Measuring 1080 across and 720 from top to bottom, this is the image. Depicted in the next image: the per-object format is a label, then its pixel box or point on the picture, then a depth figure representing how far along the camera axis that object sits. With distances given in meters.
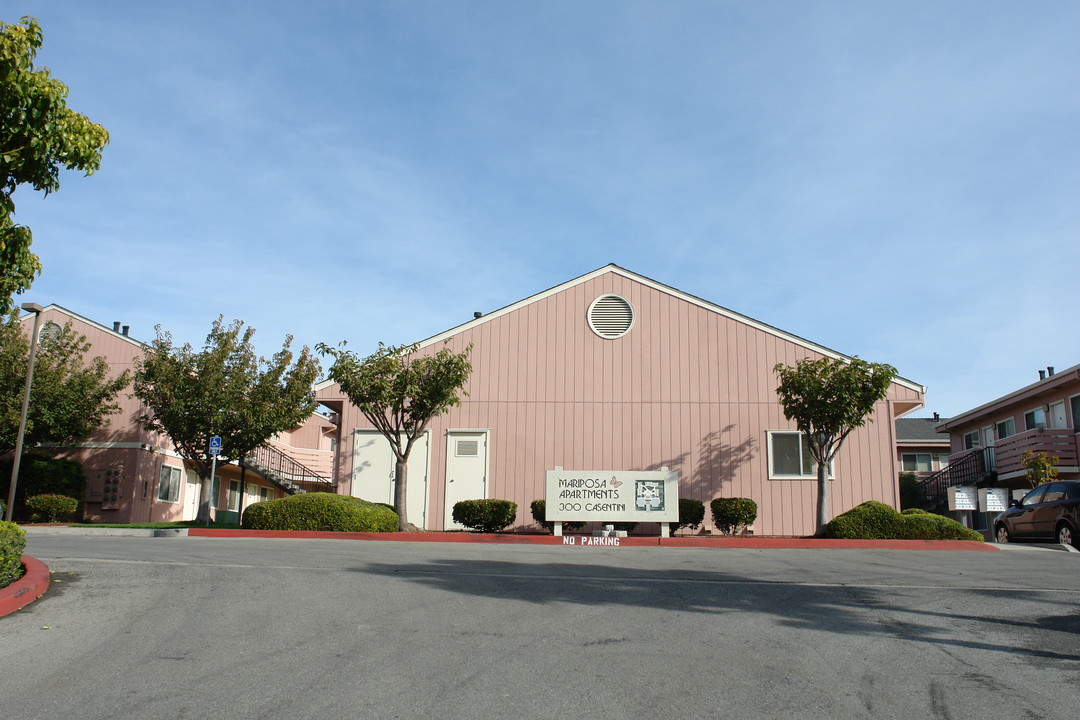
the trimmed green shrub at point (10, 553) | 8.39
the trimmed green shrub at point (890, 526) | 16.67
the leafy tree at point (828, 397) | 18.77
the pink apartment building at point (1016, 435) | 27.52
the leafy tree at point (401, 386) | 18.95
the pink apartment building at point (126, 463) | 28.31
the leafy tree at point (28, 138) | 8.20
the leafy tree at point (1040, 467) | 26.02
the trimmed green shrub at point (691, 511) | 20.67
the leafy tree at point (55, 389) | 25.06
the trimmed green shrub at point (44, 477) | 26.41
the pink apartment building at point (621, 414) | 22.06
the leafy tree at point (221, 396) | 24.94
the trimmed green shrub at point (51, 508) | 25.59
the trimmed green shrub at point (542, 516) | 19.98
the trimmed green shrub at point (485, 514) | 19.36
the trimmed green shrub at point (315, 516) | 17.58
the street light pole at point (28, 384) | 19.29
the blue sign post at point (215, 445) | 22.12
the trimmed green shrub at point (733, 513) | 20.09
